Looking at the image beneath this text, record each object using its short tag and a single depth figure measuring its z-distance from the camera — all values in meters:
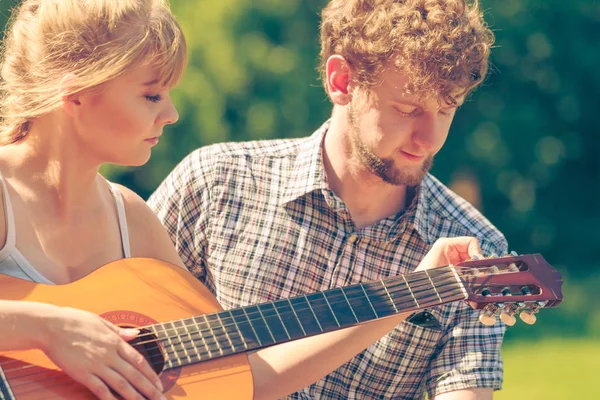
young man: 5.82
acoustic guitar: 4.37
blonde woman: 4.50
